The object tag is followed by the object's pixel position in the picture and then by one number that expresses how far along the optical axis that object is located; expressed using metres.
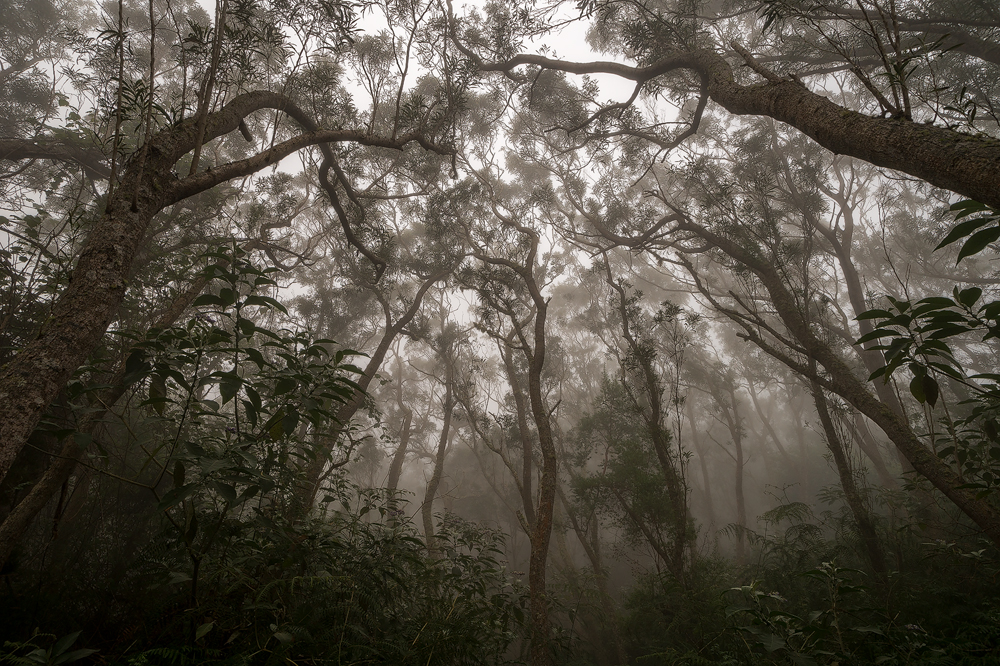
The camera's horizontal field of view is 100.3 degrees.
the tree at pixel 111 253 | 1.52
